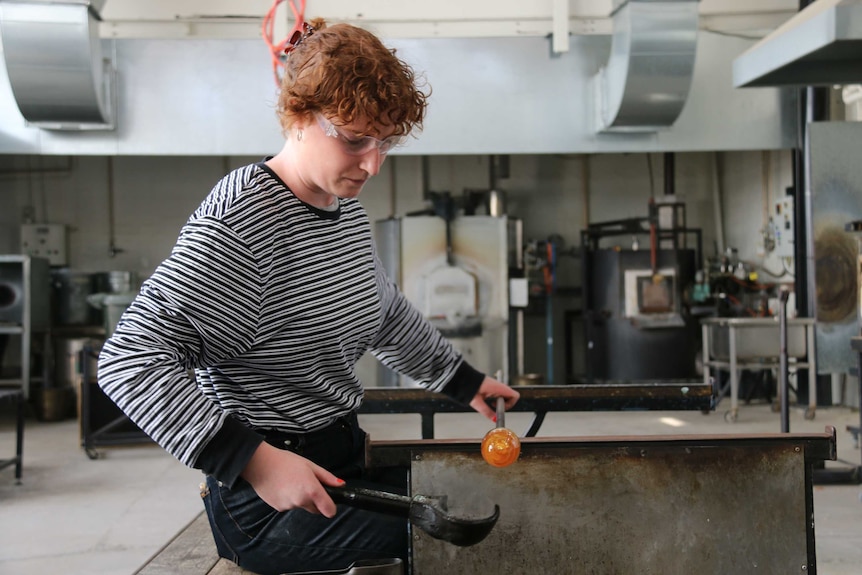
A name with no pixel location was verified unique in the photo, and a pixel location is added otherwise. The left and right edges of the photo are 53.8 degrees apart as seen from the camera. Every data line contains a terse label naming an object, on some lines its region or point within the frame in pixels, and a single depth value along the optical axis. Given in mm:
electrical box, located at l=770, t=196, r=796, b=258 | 6676
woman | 1177
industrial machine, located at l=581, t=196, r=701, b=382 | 6844
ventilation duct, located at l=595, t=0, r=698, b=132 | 5137
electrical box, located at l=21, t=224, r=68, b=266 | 7645
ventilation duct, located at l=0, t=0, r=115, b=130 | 4969
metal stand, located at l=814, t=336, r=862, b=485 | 4168
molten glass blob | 1212
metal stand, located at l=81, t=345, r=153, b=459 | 5043
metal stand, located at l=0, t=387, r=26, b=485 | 4160
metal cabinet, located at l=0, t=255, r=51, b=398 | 6402
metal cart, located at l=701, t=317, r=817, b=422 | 5930
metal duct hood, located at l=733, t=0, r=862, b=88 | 3520
